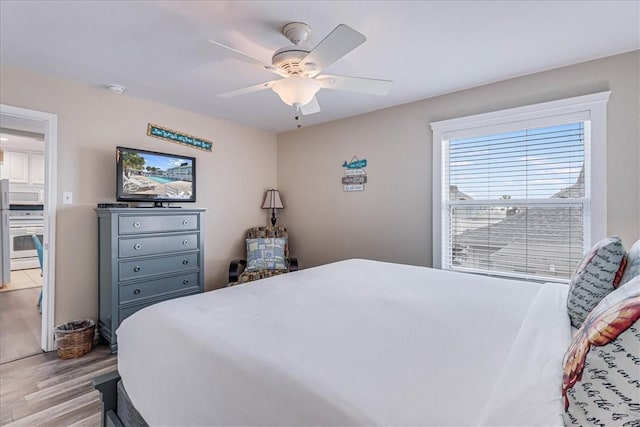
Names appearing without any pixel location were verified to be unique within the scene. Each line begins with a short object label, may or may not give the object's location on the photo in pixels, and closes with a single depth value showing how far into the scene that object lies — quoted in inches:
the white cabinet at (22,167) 224.7
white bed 30.1
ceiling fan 63.8
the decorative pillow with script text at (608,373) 24.5
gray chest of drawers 109.0
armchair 142.6
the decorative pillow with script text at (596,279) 48.6
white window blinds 101.3
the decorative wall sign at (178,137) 135.5
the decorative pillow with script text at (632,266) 44.8
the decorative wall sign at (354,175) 148.7
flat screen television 120.0
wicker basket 101.5
